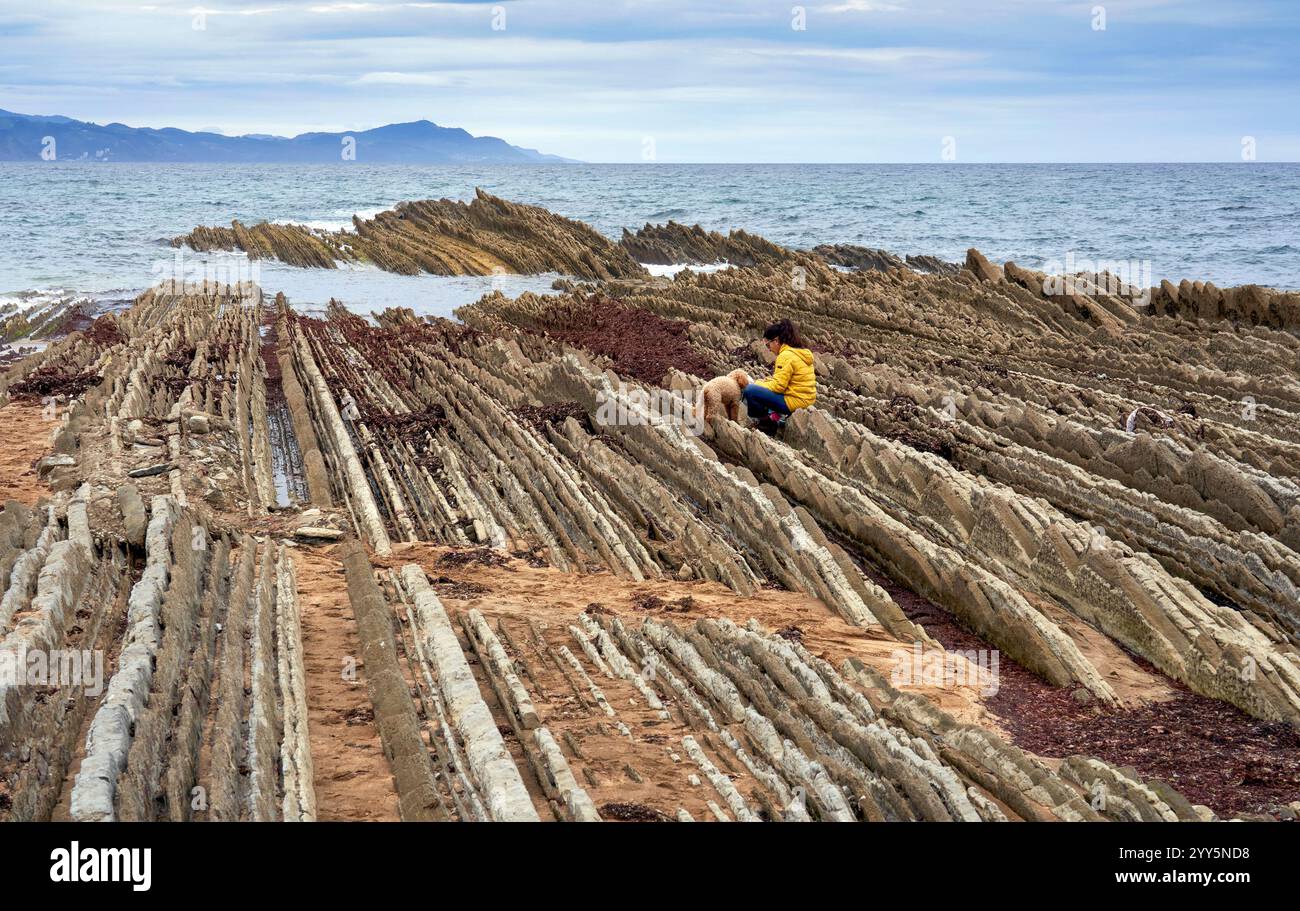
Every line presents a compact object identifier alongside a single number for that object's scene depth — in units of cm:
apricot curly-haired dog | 1584
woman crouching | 1557
